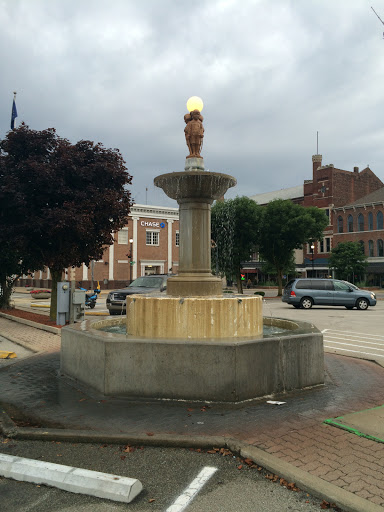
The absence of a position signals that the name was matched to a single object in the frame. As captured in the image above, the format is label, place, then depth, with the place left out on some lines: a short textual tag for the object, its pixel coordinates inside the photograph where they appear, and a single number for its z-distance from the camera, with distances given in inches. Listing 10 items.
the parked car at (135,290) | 696.4
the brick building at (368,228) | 2159.2
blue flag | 904.6
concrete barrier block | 133.9
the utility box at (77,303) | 550.0
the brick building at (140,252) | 2050.9
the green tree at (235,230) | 1519.4
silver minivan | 965.2
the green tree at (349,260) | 2050.2
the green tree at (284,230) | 1555.1
